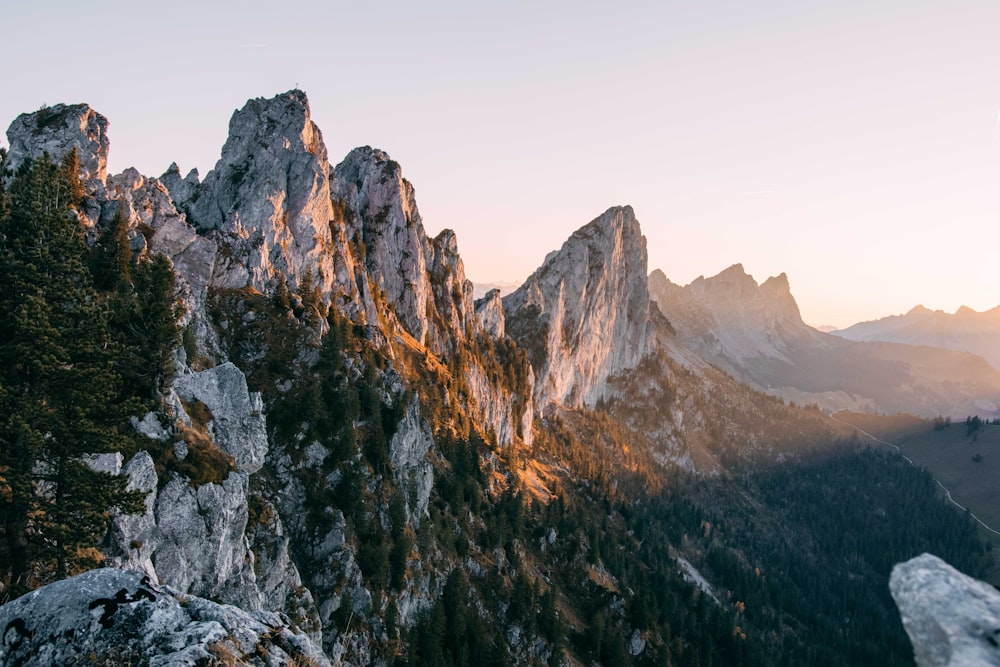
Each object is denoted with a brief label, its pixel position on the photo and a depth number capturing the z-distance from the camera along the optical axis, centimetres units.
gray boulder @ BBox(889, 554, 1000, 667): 776
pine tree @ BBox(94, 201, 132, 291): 5822
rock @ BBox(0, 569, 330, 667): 1808
